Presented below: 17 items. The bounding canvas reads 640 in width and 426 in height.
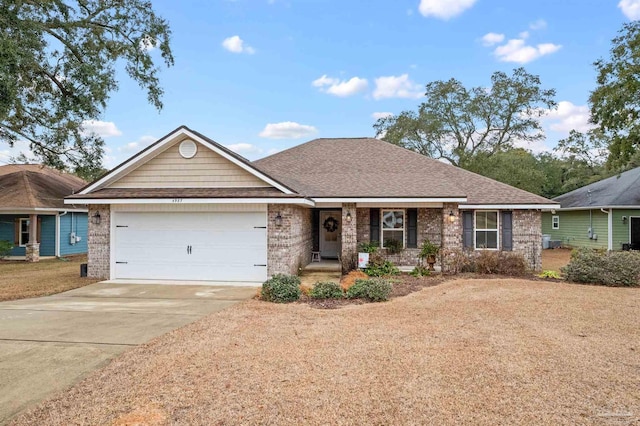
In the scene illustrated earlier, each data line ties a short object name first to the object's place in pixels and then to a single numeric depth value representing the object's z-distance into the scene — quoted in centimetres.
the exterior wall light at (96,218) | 1197
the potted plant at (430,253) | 1303
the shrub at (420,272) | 1260
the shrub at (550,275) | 1196
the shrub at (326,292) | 898
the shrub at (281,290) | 881
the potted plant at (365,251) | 1295
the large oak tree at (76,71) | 1766
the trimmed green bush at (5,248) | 1769
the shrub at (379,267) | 1259
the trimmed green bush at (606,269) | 1042
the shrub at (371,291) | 888
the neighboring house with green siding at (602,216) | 1952
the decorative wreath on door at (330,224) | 1638
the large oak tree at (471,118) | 3017
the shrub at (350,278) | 1020
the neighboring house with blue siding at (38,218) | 1820
